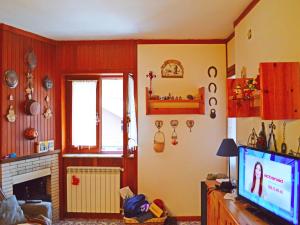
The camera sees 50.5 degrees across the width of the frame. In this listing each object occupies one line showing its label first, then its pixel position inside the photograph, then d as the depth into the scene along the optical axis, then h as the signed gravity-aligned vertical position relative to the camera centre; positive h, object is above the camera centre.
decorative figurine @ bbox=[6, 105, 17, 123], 3.73 -0.02
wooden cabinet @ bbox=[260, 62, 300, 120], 2.04 +0.15
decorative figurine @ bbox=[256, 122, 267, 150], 2.62 -0.22
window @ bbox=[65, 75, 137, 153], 4.84 +0.01
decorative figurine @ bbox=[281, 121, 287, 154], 2.32 -0.24
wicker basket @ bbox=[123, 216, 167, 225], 3.99 -1.36
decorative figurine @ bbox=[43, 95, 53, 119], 4.41 +0.04
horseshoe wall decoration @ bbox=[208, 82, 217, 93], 4.57 +0.36
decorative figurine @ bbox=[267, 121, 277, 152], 2.51 -0.18
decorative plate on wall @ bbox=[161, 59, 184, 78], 4.55 +0.63
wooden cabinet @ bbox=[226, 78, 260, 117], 2.73 +0.08
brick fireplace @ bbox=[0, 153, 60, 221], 3.68 -0.74
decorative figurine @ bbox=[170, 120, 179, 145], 4.54 -0.34
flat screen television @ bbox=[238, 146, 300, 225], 1.80 -0.46
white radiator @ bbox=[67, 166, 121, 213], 4.57 -1.10
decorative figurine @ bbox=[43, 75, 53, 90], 4.39 +0.43
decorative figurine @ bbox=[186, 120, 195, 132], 4.54 -0.15
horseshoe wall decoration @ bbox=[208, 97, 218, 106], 4.56 +0.19
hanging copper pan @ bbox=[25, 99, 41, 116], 4.00 +0.08
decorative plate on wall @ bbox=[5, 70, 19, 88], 3.73 +0.42
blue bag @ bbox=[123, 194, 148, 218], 4.04 -1.19
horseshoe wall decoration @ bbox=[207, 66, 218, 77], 4.57 +0.62
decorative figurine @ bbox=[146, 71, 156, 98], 4.52 +0.54
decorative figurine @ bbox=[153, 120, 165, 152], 4.50 -0.35
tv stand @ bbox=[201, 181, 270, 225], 2.17 -0.76
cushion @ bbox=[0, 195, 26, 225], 3.03 -0.96
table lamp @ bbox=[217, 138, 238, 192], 3.15 -0.38
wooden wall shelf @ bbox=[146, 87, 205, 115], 4.49 +0.10
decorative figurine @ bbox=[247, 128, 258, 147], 2.97 -0.25
